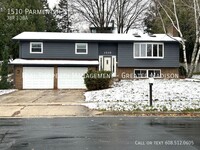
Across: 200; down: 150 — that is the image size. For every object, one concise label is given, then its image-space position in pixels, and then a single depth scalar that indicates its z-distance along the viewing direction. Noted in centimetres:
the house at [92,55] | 2526
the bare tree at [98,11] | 3973
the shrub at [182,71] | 3119
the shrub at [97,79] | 2091
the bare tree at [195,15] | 2535
